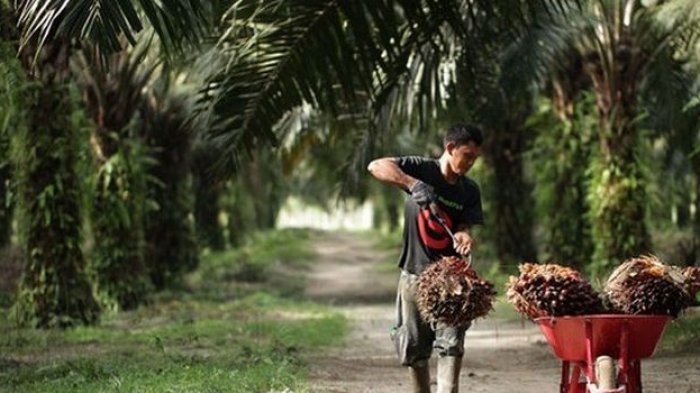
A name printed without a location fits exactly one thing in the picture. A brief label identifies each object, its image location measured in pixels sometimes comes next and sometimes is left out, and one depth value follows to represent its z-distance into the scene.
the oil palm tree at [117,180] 36.97
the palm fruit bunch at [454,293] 13.86
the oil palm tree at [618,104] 33.94
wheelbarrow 12.74
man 14.77
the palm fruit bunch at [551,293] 13.23
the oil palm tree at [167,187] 44.47
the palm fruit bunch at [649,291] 13.28
